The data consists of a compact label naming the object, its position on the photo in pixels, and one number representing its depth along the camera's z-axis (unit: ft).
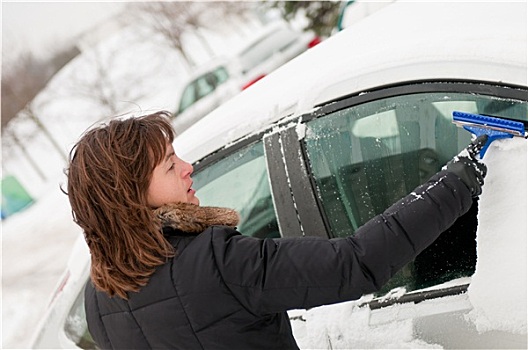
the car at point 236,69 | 27.63
